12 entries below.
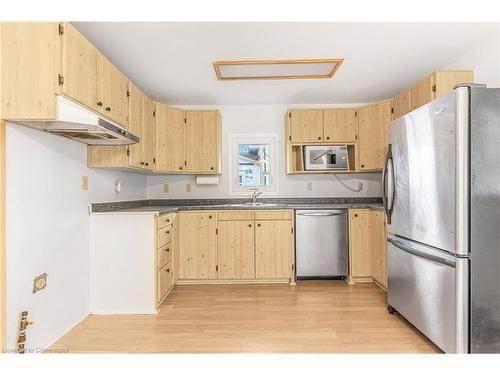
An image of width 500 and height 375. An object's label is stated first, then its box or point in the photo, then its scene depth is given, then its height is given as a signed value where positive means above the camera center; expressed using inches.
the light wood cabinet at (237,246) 135.7 -27.8
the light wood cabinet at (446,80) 98.3 +35.7
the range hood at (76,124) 68.5 +15.6
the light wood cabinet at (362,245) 134.2 -27.3
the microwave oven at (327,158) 149.2 +14.2
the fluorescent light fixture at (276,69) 106.6 +45.5
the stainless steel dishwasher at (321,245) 136.1 -27.6
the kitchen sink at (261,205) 142.6 -9.3
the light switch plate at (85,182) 98.6 +1.6
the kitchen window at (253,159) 163.0 +15.2
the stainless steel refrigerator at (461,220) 66.6 -8.1
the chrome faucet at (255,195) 155.6 -4.8
